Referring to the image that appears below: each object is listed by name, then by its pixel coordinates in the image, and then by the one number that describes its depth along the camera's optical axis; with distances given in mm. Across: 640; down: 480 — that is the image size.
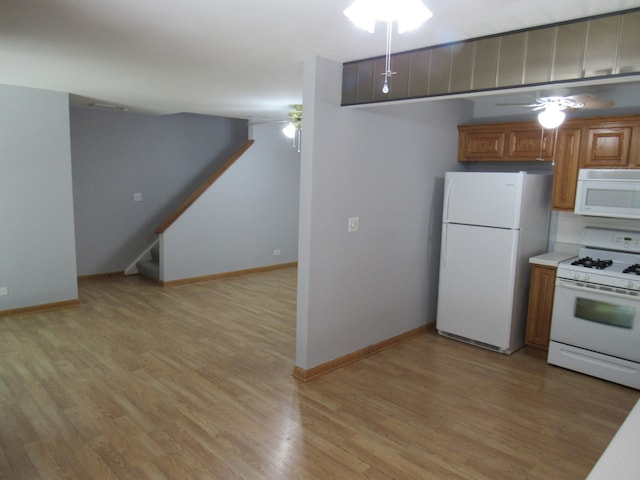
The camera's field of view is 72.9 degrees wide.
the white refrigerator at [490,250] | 3990
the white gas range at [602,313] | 3432
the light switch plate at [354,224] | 3623
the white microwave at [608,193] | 3619
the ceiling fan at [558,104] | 3059
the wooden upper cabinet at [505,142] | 4215
